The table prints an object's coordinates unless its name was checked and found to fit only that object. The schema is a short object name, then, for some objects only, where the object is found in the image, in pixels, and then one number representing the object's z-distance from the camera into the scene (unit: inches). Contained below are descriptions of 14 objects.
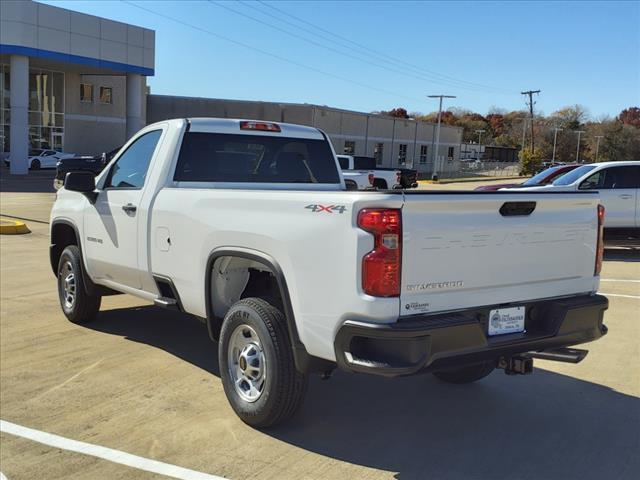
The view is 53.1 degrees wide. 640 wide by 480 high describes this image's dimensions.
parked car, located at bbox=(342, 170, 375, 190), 823.5
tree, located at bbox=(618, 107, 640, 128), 4885.3
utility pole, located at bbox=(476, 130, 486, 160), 4272.9
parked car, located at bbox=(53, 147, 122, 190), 765.5
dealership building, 1534.2
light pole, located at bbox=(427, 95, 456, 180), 2064.2
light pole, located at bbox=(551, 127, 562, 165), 3841.5
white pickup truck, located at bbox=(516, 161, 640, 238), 498.9
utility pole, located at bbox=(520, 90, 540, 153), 3172.2
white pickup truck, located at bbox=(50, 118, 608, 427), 135.0
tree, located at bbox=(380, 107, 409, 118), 5127.0
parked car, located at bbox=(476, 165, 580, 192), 581.4
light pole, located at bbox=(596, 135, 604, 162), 3887.8
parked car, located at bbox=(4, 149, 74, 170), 1721.2
